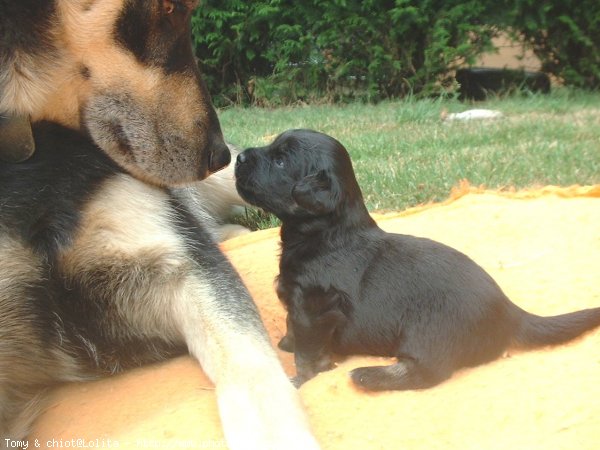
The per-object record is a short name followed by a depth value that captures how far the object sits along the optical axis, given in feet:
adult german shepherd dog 3.27
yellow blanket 3.01
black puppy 3.22
